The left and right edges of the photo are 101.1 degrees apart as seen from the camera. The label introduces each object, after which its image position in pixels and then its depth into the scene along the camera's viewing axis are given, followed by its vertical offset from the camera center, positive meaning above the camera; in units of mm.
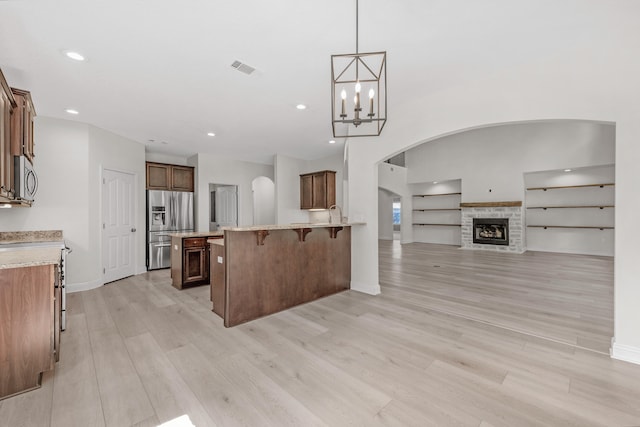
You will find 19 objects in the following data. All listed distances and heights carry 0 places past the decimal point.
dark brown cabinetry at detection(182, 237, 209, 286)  4445 -868
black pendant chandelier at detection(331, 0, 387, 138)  2570 +1534
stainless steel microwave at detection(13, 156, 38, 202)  2590 +353
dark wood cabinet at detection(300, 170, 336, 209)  6746 +582
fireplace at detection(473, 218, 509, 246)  8258 -609
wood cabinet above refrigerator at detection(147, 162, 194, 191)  5934 +808
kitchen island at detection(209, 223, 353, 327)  2997 -740
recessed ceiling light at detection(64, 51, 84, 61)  2455 +1475
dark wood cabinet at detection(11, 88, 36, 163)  2557 +880
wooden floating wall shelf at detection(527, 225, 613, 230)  7077 -411
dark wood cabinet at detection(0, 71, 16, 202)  2197 +608
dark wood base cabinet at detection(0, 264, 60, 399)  1812 -825
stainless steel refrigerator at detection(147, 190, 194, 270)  5684 -210
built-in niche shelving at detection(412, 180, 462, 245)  9883 -8
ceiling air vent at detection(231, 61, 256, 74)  2700 +1520
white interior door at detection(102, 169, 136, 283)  4777 -259
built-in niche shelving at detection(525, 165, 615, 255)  7125 +59
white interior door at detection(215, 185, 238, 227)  7191 +177
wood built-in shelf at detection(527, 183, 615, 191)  7050 +733
